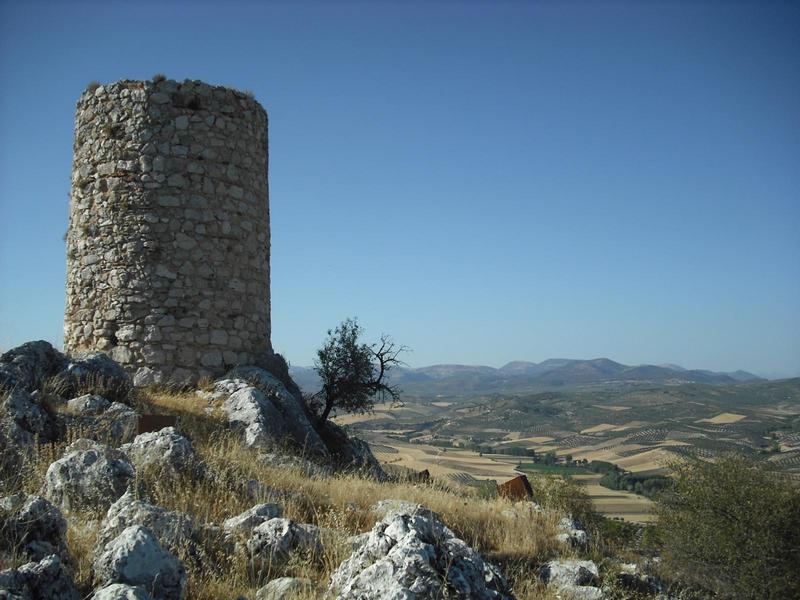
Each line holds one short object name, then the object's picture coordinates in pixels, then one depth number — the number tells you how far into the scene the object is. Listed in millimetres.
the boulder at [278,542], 4738
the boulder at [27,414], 6815
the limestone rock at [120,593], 3334
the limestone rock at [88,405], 7895
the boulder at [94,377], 8656
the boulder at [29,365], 7775
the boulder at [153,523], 4410
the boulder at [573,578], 5453
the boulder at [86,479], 5262
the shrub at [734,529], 14531
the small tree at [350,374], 14148
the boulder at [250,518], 5152
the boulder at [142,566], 3734
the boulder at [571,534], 7070
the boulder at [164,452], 6086
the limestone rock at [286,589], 4105
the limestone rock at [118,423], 7516
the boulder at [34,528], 4000
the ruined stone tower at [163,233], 10898
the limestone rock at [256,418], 9352
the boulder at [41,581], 3283
